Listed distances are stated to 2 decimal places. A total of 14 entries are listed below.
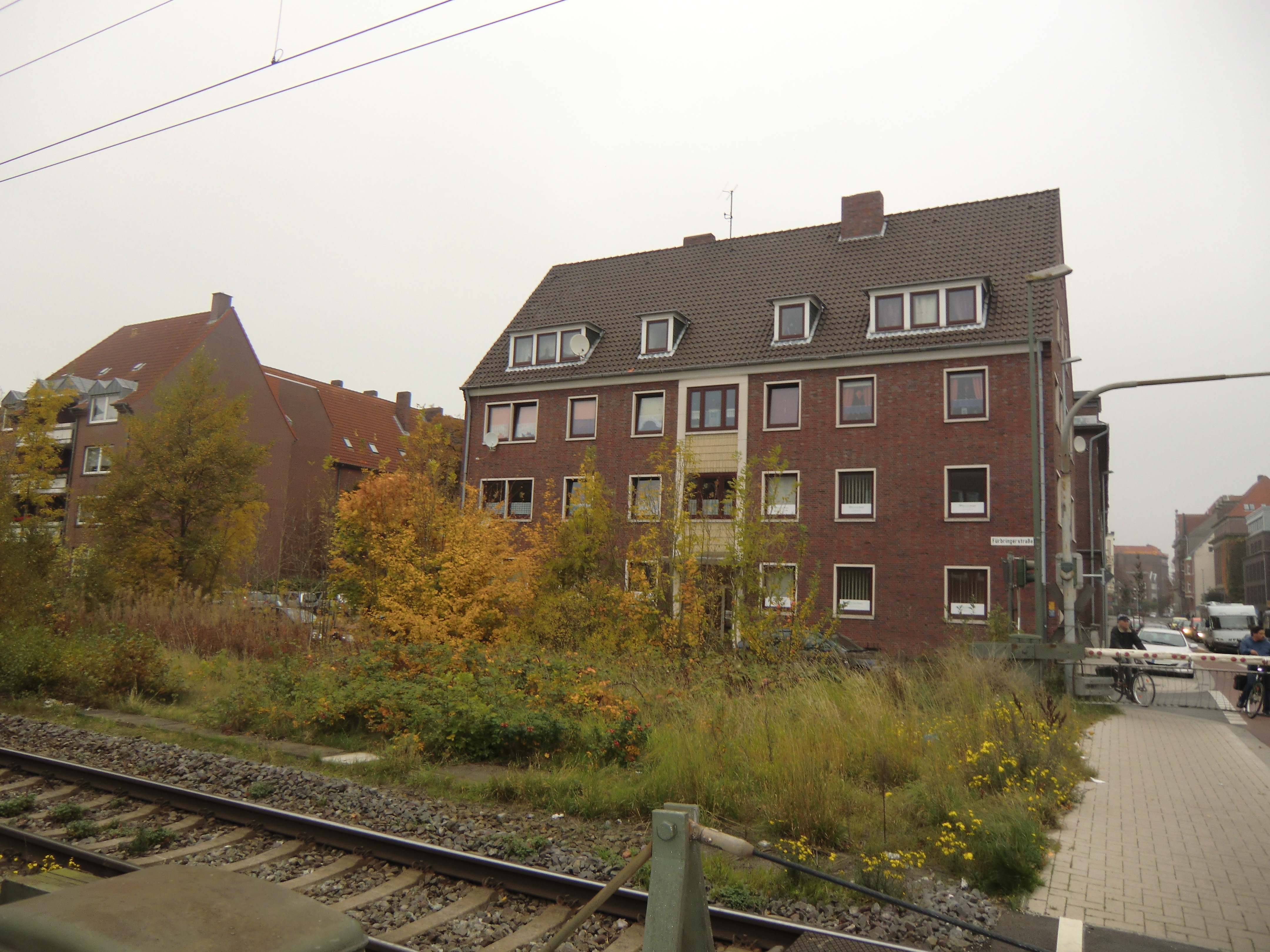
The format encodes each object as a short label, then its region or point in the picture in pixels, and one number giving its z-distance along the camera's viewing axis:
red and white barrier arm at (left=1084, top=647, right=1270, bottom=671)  11.30
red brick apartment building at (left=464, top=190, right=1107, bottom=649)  25.00
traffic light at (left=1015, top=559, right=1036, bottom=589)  16.75
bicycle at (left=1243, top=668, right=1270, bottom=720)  17.47
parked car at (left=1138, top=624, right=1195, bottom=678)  30.62
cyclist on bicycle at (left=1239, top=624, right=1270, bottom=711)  17.81
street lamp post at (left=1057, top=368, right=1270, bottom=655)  14.75
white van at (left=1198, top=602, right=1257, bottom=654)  40.28
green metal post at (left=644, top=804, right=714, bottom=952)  3.35
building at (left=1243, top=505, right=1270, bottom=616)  95.94
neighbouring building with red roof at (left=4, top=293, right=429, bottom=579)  45.59
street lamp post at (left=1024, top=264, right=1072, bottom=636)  15.92
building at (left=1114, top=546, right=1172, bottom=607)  146.25
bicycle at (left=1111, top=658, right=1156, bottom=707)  18.30
